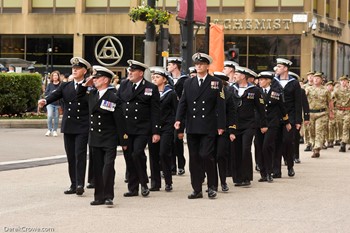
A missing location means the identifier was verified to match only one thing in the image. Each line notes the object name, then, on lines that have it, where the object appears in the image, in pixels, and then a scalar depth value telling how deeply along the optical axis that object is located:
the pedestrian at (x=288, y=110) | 17.84
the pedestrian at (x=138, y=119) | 14.30
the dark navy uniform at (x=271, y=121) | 17.23
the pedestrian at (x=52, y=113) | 27.56
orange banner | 25.80
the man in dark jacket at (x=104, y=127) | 13.00
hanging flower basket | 24.80
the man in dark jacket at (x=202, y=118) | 14.09
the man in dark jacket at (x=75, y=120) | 14.09
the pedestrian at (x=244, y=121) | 16.12
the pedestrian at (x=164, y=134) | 15.19
